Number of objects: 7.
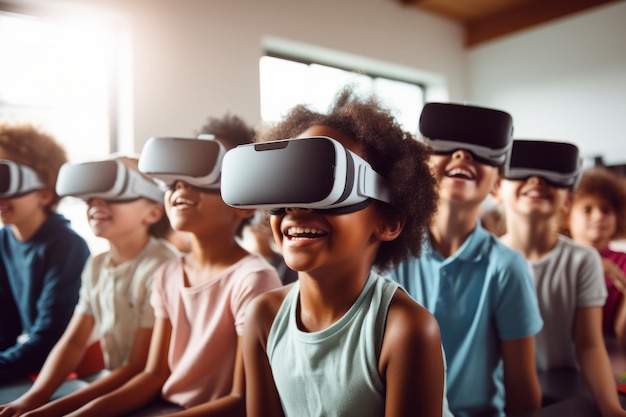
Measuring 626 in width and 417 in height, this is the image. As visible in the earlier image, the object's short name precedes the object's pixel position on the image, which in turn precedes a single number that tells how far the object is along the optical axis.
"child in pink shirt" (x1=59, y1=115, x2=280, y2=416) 0.70
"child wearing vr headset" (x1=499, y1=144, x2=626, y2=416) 0.90
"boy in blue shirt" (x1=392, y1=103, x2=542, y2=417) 0.71
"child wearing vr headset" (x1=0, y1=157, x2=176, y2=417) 0.79
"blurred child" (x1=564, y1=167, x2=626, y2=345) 1.05
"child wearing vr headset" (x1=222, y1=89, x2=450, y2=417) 0.47
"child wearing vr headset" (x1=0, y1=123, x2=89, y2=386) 0.82
